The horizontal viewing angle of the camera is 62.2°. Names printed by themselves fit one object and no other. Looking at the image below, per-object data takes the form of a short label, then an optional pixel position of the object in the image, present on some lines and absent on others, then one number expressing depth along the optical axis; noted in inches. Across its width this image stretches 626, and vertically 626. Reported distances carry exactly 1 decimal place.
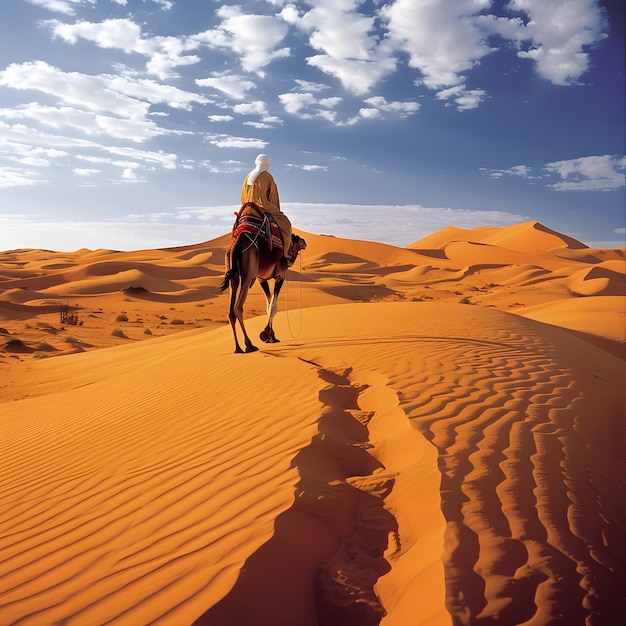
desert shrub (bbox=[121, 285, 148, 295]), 1418.6
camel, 395.5
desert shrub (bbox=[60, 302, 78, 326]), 938.7
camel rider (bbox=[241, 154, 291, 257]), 414.3
